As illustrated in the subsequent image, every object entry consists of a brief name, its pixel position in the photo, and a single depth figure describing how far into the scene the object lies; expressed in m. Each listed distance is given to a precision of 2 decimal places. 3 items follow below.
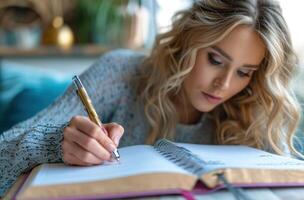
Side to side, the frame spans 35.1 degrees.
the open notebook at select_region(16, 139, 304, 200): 0.62
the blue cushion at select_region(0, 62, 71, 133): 1.57
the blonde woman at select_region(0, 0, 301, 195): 1.08
